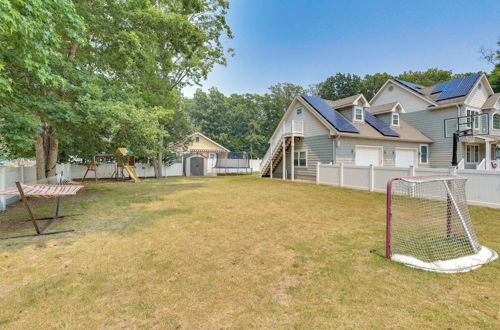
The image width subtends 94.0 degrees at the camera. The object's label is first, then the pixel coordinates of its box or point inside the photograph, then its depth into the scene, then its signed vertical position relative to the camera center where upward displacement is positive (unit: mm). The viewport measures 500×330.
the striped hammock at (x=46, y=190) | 4514 -525
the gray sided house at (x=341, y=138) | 14711 +1681
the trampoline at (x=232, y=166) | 24797 -217
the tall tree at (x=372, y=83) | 39556 +13747
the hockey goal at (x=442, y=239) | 3412 -1438
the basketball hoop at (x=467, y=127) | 16953 +2606
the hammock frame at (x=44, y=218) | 4274 -1291
